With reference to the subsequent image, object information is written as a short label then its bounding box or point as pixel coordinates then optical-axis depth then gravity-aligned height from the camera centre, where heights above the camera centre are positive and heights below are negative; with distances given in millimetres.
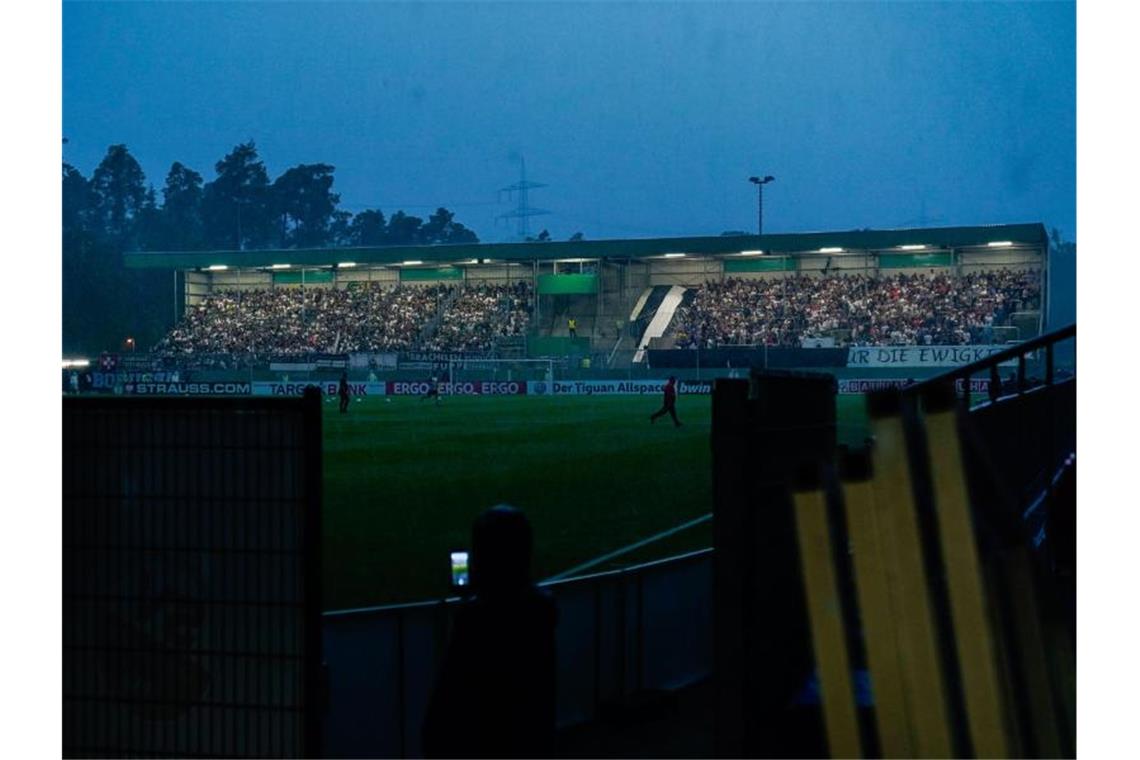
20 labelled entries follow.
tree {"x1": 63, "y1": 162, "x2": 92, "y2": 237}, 85062 +12683
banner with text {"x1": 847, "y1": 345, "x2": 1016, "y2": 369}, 50406 +793
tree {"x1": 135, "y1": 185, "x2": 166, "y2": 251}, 91000 +10969
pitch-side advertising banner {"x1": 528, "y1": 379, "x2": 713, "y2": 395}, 51062 -415
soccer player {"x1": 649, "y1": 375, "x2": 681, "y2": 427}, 32062 -556
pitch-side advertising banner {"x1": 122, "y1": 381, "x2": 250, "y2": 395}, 51728 -329
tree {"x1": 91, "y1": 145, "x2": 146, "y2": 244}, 94812 +14571
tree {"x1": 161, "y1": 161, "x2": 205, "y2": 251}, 92188 +12989
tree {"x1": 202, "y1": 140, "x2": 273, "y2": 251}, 97812 +13615
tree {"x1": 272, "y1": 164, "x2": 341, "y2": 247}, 104062 +14603
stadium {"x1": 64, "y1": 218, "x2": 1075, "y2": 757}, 5946 -86
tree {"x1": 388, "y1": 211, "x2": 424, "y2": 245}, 123212 +14652
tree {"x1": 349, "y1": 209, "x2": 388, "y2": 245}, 114788 +13791
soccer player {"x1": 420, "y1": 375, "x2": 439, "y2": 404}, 45838 -386
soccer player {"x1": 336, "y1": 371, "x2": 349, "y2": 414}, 37750 -398
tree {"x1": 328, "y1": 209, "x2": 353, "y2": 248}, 110750 +13145
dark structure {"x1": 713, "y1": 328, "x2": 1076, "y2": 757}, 3344 -619
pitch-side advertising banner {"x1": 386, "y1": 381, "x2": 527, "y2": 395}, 54562 -430
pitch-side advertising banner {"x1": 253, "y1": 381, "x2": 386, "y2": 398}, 52375 -379
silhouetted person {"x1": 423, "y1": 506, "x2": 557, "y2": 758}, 3363 -731
